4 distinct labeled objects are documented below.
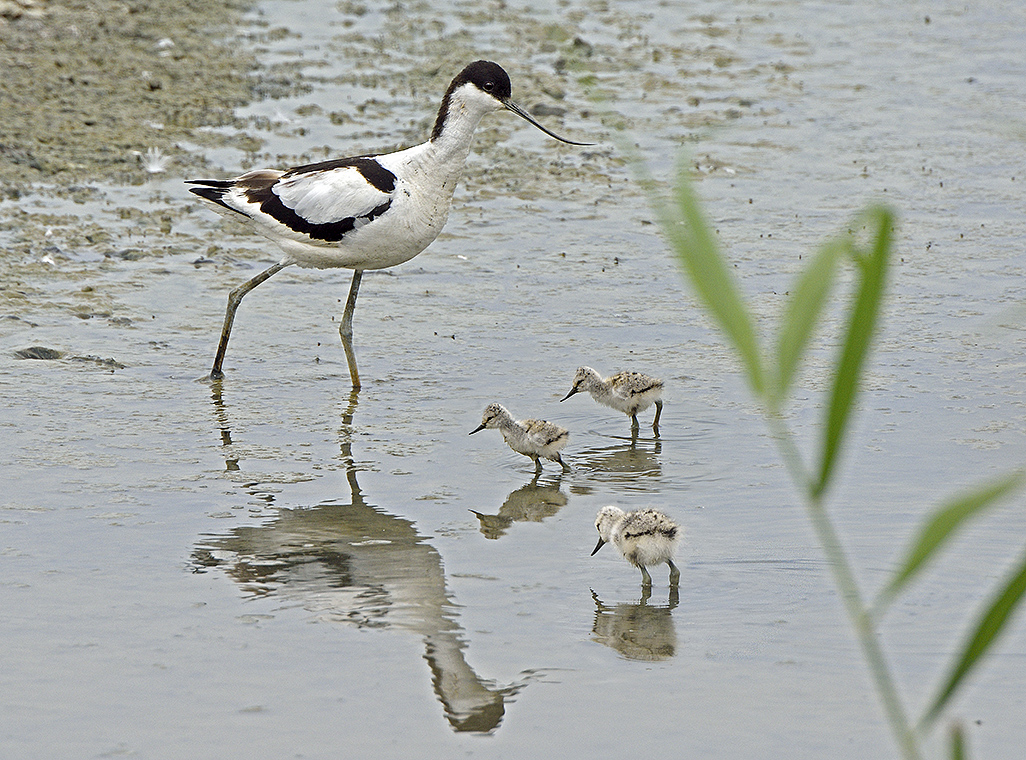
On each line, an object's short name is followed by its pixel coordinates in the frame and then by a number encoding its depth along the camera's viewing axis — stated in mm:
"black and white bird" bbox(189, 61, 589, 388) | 15797
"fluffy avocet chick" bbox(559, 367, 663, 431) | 14719
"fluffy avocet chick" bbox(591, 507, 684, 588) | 10984
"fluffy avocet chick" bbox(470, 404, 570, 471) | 13633
